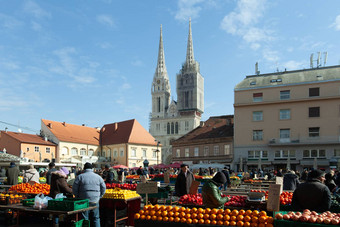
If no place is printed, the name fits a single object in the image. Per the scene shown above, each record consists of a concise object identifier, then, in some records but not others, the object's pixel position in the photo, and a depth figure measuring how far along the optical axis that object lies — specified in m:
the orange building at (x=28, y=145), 49.53
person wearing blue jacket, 7.63
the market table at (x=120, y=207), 8.74
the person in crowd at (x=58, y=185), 8.68
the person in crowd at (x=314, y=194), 6.36
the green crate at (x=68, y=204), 6.80
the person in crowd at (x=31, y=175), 13.54
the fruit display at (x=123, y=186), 13.11
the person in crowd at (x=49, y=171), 11.54
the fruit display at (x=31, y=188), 11.05
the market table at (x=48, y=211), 6.75
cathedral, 108.75
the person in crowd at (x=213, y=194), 6.80
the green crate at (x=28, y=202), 7.89
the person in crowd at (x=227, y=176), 16.68
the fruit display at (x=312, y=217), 5.72
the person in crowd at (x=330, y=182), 10.23
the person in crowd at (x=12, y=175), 13.41
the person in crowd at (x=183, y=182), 10.67
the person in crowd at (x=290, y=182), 12.95
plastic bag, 7.28
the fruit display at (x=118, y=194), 8.77
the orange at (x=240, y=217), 6.34
